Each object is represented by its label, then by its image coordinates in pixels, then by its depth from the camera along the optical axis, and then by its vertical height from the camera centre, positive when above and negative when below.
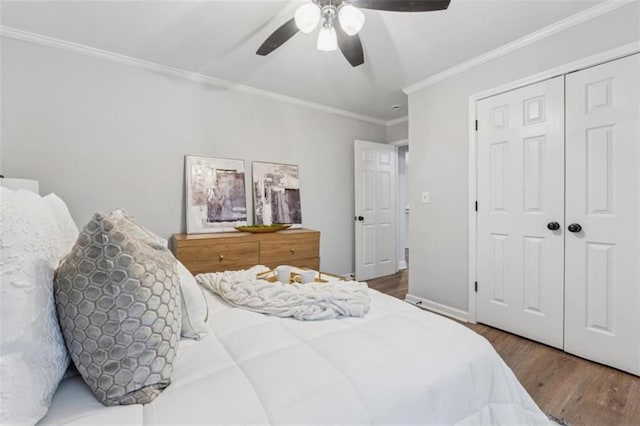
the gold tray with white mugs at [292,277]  1.69 -0.44
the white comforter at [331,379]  0.69 -0.48
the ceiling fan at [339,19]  1.49 +1.02
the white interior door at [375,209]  4.07 -0.09
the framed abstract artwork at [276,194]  3.31 +0.12
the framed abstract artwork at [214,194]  2.89 +0.12
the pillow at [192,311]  1.04 -0.39
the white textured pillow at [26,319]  0.57 -0.23
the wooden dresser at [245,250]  2.52 -0.43
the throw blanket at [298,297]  1.21 -0.42
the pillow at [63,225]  0.96 -0.07
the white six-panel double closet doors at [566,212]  1.88 -0.09
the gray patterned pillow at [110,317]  0.70 -0.27
